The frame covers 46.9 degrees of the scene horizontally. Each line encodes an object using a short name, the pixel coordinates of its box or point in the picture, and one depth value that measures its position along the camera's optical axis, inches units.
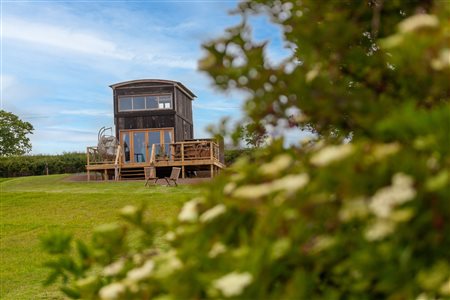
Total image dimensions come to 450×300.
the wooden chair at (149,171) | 1079.6
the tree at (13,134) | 2082.9
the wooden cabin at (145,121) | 1327.5
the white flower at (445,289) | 72.4
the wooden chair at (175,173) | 952.4
